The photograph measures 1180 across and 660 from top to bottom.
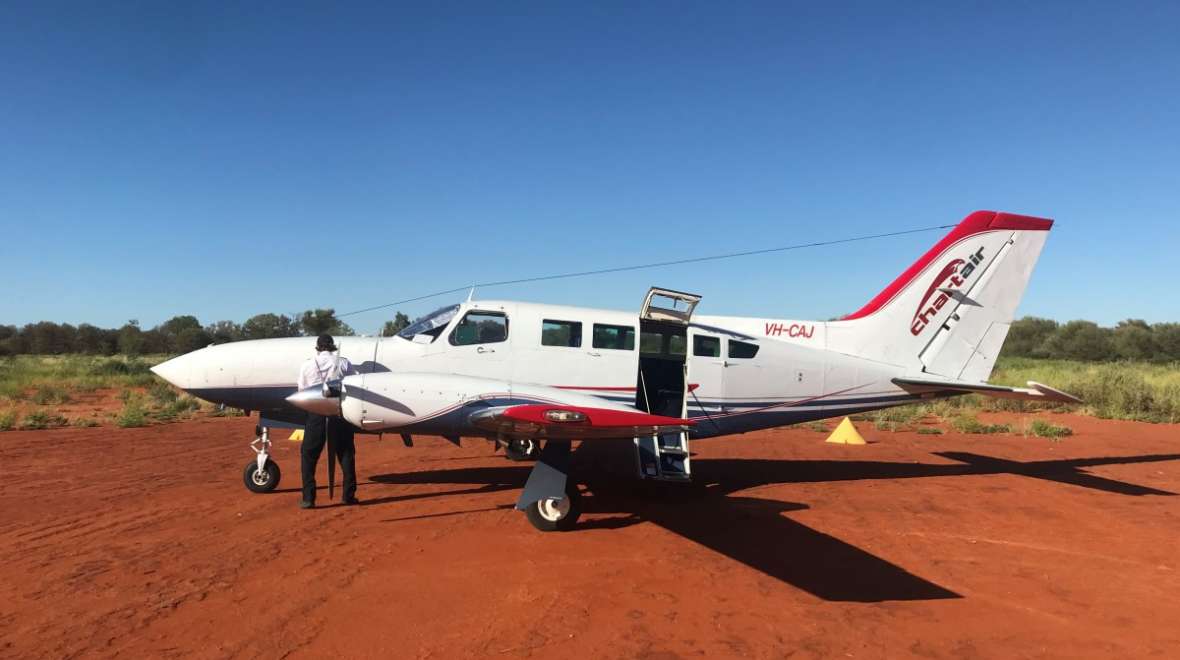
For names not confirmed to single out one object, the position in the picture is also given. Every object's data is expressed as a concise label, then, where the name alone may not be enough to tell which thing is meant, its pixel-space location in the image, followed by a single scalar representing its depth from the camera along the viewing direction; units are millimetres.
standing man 8070
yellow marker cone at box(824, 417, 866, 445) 15742
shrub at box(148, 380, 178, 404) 21875
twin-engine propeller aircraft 7102
